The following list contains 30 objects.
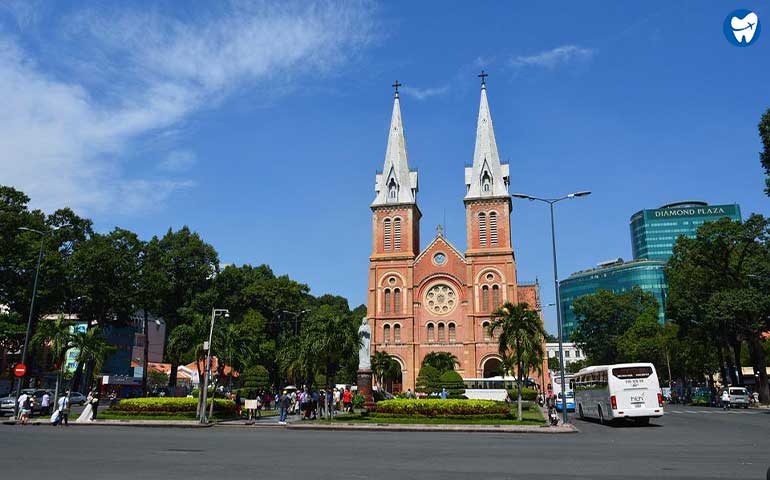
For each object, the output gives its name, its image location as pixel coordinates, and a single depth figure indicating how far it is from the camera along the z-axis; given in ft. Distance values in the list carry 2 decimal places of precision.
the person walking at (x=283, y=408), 88.78
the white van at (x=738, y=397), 152.25
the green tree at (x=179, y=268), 190.08
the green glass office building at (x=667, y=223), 499.51
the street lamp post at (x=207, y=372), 86.58
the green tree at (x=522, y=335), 97.71
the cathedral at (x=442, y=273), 209.97
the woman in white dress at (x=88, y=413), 88.53
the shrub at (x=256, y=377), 180.04
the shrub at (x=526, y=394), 164.96
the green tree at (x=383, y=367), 189.57
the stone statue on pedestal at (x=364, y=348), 101.35
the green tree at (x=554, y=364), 431.35
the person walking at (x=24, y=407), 84.28
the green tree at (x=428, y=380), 177.68
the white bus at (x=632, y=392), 79.87
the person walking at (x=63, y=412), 84.48
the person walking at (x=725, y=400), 130.11
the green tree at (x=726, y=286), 139.95
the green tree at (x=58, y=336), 106.01
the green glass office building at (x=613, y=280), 451.94
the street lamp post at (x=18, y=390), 91.37
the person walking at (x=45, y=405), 102.94
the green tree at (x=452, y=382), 166.77
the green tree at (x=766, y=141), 103.91
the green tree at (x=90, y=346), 108.17
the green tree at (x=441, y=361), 197.67
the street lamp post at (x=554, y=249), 95.12
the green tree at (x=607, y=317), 269.85
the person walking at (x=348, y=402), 105.60
